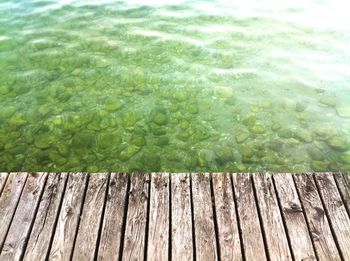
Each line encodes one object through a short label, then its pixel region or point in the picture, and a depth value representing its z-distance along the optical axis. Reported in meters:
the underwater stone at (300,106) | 5.70
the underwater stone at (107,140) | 5.16
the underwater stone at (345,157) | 4.78
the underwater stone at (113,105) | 5.84
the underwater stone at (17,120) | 5.60
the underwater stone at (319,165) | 4.69
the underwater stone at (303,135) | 5.13
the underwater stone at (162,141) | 5.18
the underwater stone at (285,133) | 5.21
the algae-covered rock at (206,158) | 4.84
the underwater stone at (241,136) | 5.16
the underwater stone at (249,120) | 5.48
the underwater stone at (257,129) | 5.31
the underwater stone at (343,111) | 5.55
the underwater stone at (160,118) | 5.56
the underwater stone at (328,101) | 5.80
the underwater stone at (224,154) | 4.87
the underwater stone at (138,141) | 5.18
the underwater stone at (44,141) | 5.16
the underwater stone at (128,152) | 4.99
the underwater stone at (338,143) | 4.97
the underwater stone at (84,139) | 5.16
